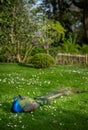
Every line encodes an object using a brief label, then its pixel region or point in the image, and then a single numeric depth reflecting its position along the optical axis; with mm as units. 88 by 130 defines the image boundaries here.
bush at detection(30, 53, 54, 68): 11930
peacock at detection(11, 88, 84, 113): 5310
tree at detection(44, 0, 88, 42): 23797
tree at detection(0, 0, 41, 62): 13580
